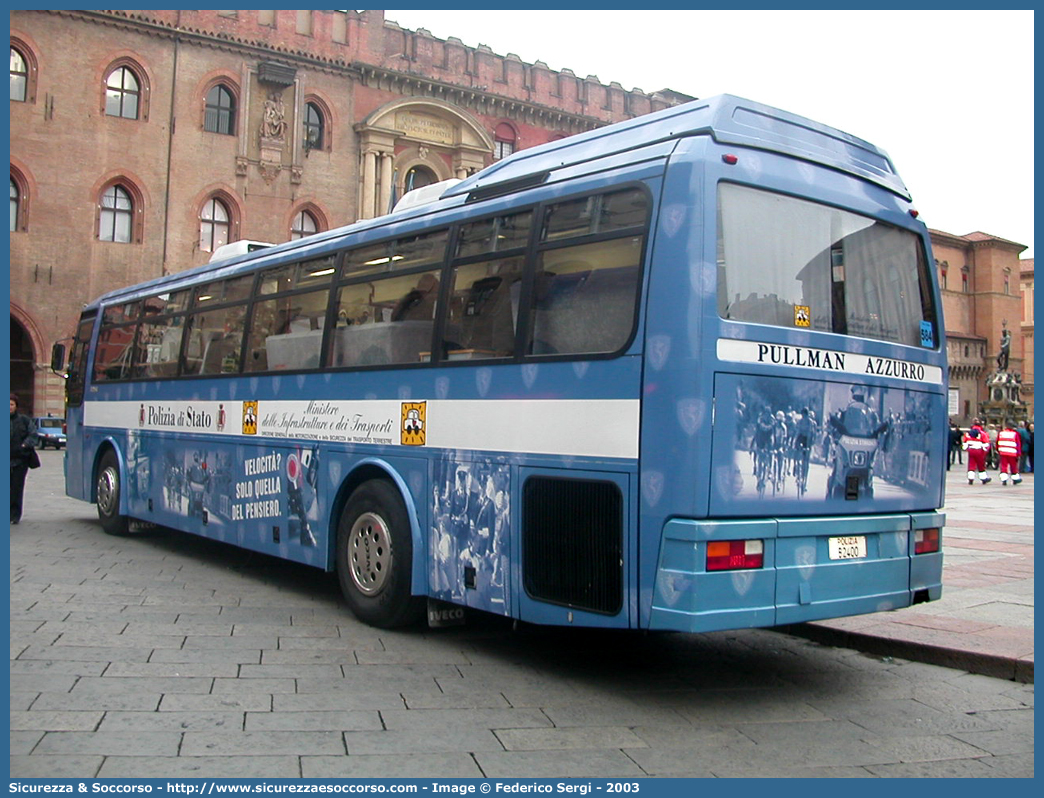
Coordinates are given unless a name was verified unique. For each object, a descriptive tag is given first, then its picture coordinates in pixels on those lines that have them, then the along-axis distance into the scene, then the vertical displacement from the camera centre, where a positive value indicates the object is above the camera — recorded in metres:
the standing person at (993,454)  39.83 +0.06
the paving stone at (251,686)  6.08 -1.43
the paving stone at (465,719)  5.50 -1.45
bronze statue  61.26 +5.74
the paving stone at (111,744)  4.88 -1.44
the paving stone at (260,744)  4.94 -1.44
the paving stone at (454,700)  5.91 -1.45
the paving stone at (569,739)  5.20 -1.45
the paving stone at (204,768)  4.57 -1.44
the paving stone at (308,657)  6.88 -1.43
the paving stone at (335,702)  5.77 -1.44
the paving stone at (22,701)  5.58 -1.43
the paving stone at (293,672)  6.49 -1.43
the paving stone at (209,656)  6.82 -1.42
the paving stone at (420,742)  5.04 -1.44
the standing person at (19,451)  14.17 -0.28
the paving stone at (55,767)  4.54 -1.44
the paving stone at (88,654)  6.77 -1.42
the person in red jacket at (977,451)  29.28 +0.11
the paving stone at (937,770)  4.95 -1.47
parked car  37.53 +0.06
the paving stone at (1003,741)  5.43 -1.47
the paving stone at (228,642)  7.27 -1.42
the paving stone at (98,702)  5.63 -1.43
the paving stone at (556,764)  4.75 -1.45
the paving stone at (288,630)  7.81 -1.42
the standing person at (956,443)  47.34 +0.52
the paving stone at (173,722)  5.29 -1.44
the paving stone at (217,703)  5.68 -1.44
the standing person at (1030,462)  36.44 -0.18
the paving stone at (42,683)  5.98 -1.43
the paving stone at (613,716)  5.69 -1.46
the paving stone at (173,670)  6.42 -1.43
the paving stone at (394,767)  4.65 -1.44
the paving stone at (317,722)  5.37 -1.44
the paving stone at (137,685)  5.99 -1.43
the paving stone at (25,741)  4.87 -1.44
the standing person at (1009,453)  28.88 +0.08
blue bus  5.82 +0.35
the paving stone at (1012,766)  5.00 -1.47
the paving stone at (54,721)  5.24 -1.44
